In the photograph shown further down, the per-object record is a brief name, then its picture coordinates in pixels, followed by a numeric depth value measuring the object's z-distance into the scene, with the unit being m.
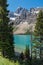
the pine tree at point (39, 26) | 25.56
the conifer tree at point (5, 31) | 18.37
